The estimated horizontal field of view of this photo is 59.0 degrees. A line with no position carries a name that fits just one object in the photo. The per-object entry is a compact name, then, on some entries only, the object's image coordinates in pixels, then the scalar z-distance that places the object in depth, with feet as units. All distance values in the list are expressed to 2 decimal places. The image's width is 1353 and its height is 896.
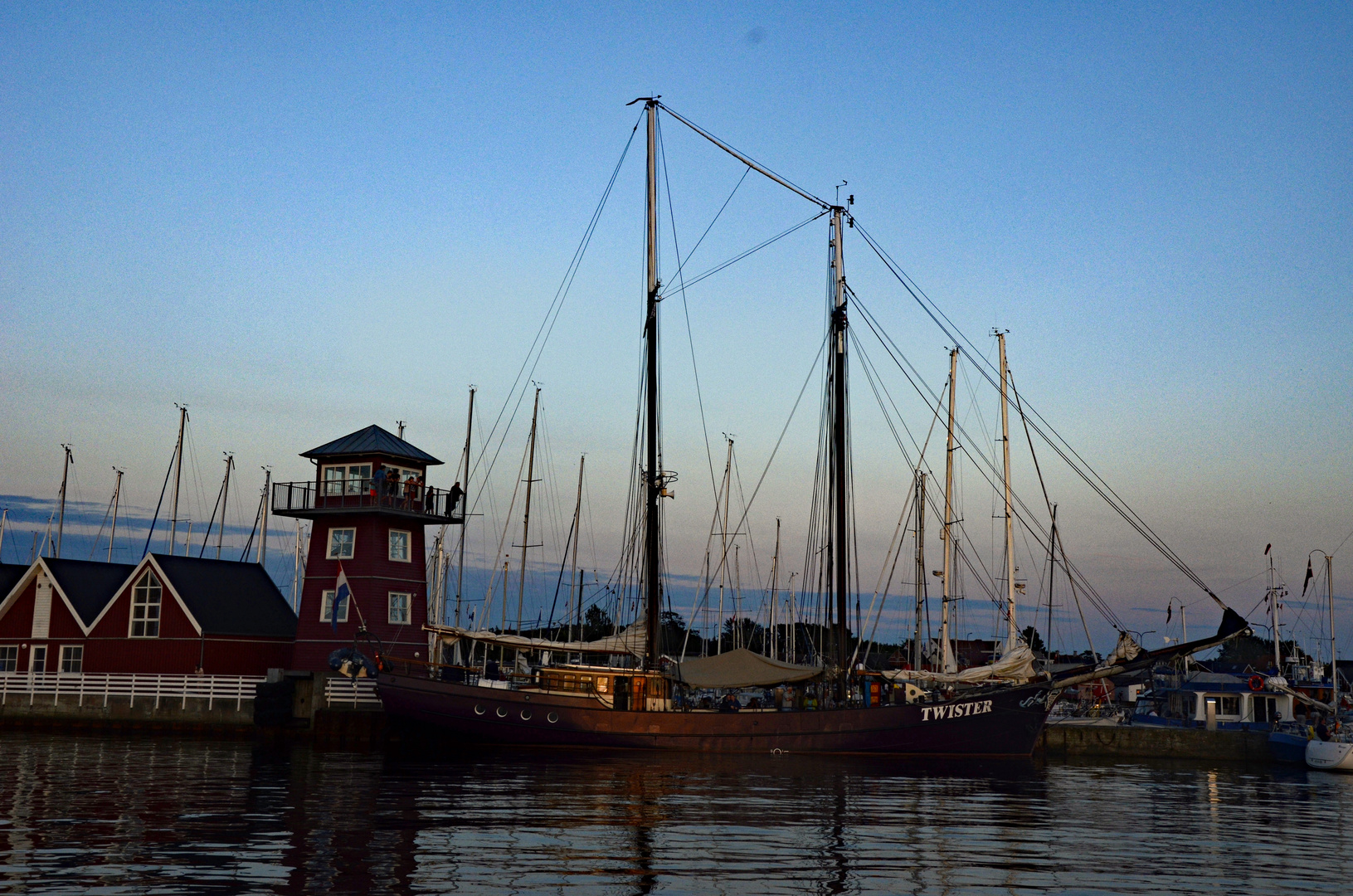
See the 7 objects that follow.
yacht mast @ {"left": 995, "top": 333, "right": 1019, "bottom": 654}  157.17
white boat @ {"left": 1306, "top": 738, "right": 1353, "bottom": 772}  132.16
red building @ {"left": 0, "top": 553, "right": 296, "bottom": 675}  167.12
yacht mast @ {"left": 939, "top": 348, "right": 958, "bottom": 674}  164.25
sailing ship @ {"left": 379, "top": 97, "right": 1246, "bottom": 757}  131.23
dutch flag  154.92
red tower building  158.10
